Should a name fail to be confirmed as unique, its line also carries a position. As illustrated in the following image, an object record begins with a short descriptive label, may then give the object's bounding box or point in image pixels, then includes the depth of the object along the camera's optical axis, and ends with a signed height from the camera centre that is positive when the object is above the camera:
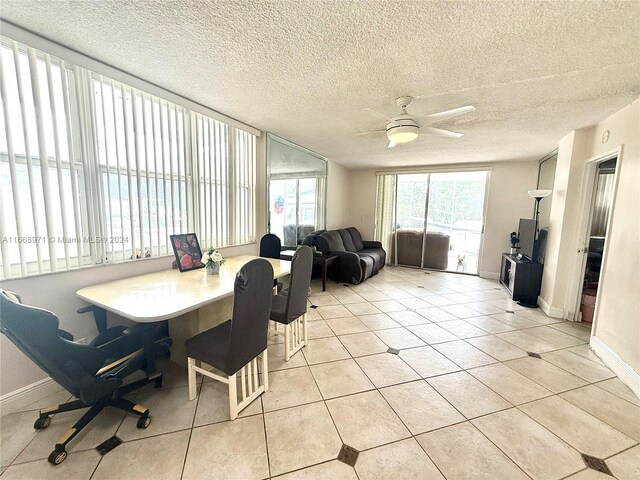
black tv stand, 3.81 -1.02
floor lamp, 3.85 +0.36
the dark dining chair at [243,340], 1.46 -0.90
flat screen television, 4.03 -0.35
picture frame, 2.49 -0.43
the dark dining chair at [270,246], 3.38 -0.48
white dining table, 1.56 -0.62
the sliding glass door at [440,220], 5.64 -0.13
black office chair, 1.14 -0.88
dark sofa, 4.68 -0.89
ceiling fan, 2.22 +0.82
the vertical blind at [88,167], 1.63 +0.33
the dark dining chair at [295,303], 2.05 -0.84
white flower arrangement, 2.36 -0.46
